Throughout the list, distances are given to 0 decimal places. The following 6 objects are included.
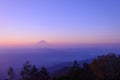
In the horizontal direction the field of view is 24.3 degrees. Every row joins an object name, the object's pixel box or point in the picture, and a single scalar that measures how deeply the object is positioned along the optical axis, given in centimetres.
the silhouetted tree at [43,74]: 6151
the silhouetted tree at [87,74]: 6203
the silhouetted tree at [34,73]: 6278
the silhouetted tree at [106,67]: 5650
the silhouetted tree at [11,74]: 6664
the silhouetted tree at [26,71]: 6444
